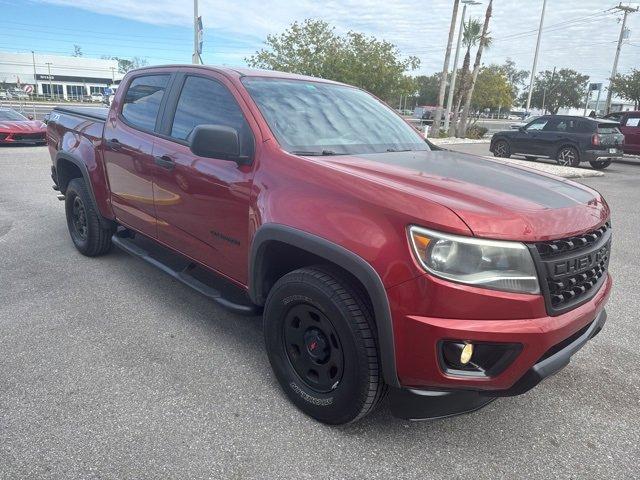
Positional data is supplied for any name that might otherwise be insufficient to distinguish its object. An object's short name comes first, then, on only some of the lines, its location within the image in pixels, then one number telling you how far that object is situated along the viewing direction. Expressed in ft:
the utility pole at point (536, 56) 118.83
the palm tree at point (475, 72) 90.99
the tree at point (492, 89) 147.84
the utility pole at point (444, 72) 84.64
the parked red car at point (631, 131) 54.24
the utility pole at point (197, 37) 66.69
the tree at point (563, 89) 255.70
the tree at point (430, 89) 296.51
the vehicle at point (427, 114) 149.32
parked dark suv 47.98
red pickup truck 6.57
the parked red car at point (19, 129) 47.88
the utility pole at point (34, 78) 278.67
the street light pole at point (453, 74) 103.81
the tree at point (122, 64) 332.78
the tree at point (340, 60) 95.61
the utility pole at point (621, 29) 133.27
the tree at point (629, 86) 116.26
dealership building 300.40
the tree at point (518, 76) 314.10
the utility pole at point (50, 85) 276.70
